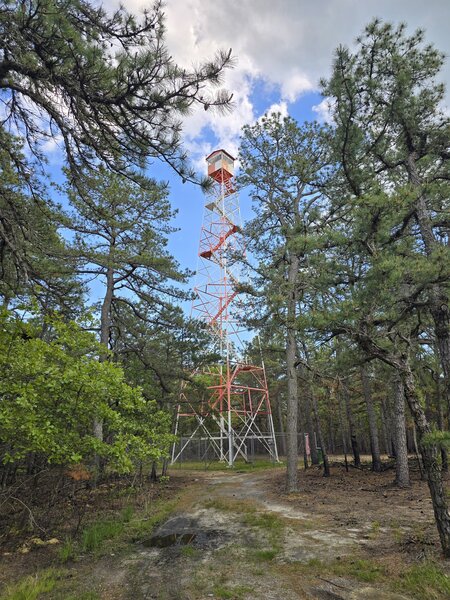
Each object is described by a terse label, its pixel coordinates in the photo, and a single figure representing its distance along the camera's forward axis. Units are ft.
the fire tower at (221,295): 53.52
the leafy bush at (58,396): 15.10
